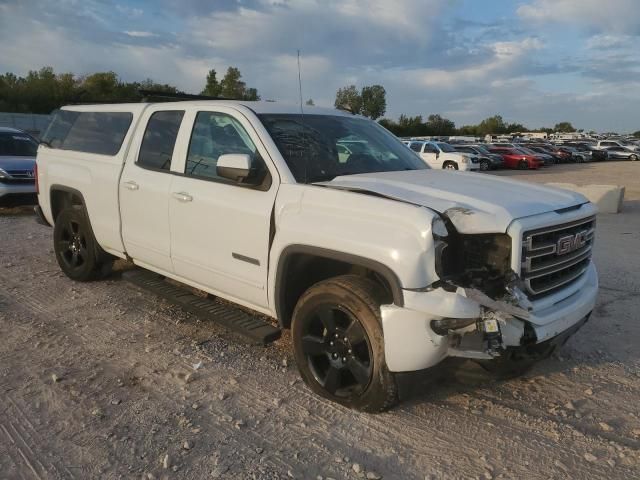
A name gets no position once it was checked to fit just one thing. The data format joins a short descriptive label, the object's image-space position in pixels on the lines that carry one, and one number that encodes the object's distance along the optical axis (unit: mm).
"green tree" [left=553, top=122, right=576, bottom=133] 151250
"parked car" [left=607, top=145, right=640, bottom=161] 51125
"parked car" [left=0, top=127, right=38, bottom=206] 10766
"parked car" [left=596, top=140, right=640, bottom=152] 52281
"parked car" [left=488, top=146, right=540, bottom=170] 37125
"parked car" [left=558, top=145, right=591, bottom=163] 47000
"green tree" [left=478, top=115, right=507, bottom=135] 121638
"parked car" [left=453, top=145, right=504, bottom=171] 35200
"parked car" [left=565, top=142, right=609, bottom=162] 49150
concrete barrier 13289
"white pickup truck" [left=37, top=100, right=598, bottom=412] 3104
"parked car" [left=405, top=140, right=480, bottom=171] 28047
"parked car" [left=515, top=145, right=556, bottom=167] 38269
